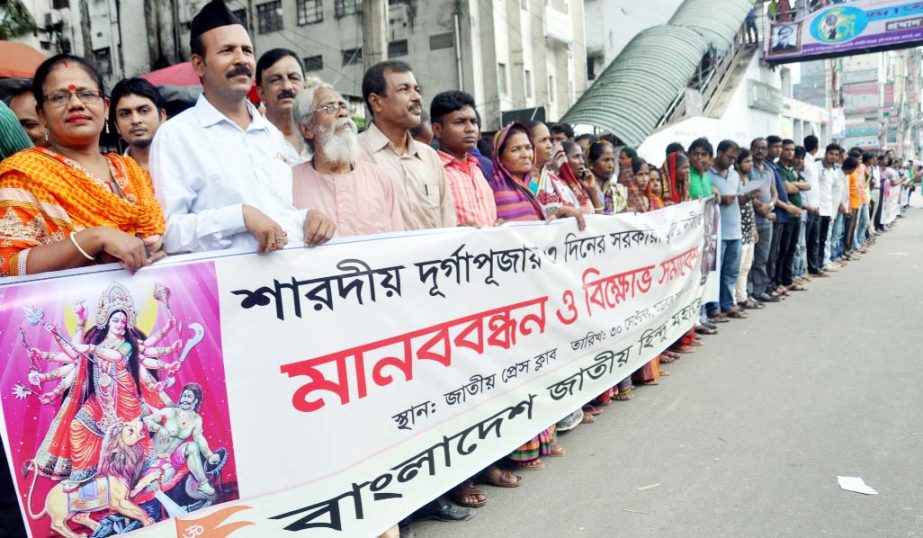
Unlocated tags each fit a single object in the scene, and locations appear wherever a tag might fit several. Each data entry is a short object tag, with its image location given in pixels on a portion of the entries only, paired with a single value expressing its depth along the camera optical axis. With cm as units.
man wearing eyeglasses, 288
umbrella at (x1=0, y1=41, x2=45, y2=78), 628
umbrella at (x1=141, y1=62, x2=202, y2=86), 757
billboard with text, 2191
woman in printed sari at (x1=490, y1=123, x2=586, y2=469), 392
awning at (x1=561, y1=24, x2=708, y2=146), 1720
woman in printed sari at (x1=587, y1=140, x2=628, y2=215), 546
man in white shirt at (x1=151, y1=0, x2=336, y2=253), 230
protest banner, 187
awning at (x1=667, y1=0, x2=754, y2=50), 2277
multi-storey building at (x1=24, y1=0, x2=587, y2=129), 2414
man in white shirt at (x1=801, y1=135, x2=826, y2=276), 930
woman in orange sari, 190
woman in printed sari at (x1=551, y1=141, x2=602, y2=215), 494
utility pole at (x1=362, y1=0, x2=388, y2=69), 1505
